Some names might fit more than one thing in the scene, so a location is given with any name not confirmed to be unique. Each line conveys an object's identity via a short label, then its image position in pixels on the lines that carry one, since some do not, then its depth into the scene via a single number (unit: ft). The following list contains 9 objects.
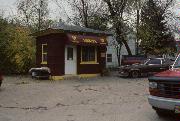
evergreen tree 70.61
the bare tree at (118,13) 62.72
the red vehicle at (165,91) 15.10
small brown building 41.79
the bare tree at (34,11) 89.11
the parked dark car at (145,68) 45.73
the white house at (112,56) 81.88
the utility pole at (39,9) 91.33
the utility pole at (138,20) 65.11
